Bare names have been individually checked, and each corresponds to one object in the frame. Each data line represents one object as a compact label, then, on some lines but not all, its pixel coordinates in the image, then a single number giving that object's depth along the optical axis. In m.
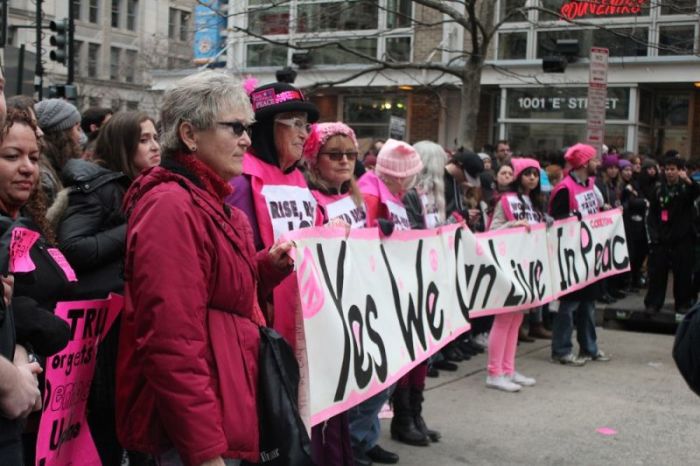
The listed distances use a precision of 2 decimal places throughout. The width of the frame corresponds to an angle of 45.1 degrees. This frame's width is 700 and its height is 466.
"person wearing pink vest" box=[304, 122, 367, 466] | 4.70
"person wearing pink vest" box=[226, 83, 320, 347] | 3.72
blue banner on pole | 16.70
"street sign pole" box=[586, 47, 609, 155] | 10.74
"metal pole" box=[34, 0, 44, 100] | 19.06
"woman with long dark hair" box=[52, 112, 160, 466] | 3.38
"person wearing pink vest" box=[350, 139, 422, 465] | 5.31
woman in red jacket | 2.53
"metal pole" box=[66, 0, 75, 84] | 19.70
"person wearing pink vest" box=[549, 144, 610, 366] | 8.03
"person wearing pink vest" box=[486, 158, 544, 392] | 6.88
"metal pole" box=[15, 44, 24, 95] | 12.51
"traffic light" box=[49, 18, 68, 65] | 19.38
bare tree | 12.16
